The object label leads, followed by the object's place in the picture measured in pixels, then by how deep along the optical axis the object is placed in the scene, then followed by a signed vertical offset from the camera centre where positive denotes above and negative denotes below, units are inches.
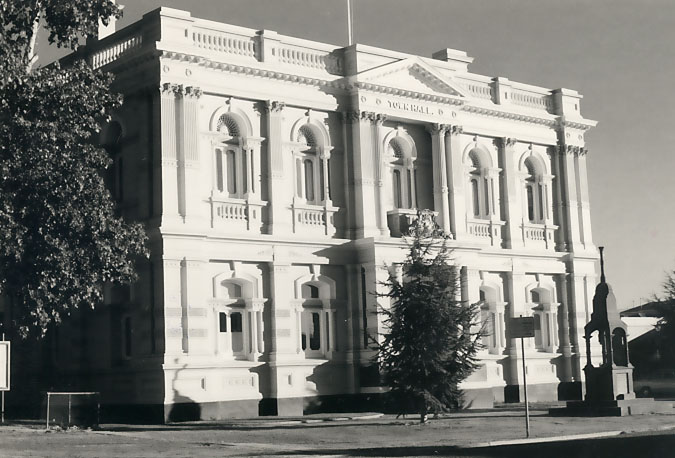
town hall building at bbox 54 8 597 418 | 1390.3 +223.1
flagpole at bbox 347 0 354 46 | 1662.2 +526.6
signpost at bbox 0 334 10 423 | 669.9 +7.7
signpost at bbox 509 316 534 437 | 1018.7 +29.2
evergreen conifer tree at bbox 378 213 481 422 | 1246.9 +22.5
